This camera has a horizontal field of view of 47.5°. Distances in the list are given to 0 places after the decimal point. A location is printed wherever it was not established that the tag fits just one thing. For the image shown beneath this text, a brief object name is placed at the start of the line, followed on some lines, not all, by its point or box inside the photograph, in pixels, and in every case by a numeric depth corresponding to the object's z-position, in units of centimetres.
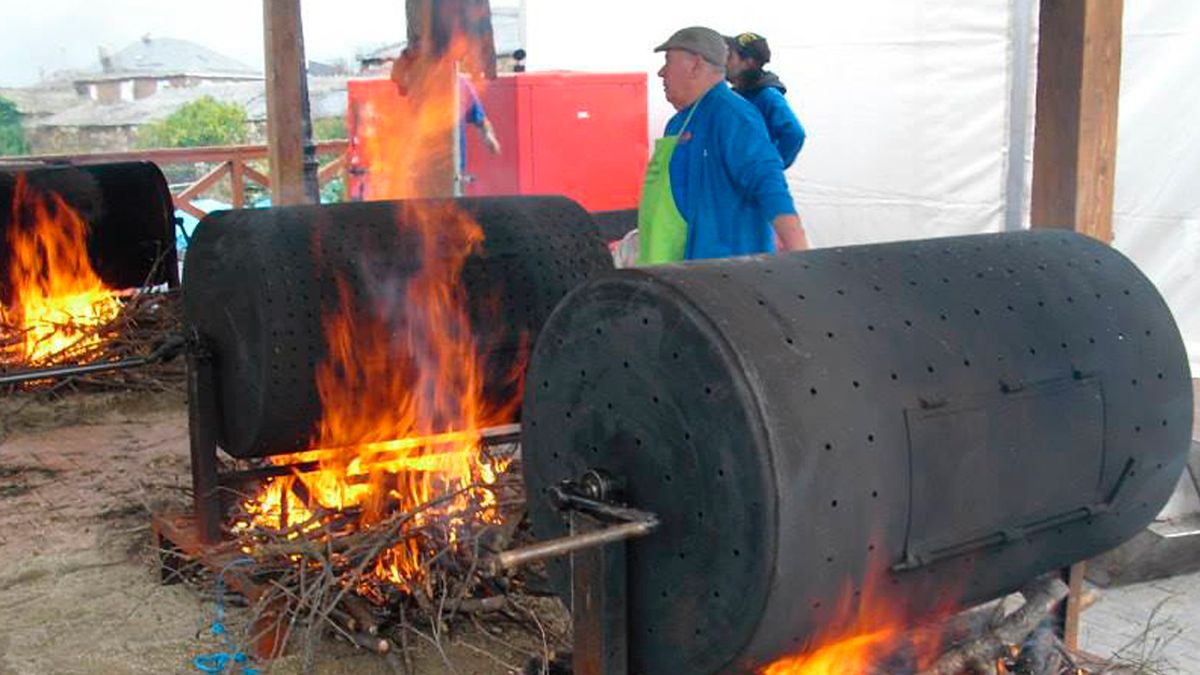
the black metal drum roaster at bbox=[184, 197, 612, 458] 407
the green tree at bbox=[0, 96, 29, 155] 1842
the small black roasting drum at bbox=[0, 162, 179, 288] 706
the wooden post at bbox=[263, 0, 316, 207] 603
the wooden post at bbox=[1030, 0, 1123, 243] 375
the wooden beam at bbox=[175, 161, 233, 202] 1095
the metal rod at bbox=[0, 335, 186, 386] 420
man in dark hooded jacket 623
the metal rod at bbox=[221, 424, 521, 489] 436
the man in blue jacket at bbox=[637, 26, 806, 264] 445
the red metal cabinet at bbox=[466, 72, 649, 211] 1076
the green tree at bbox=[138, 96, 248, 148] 1795
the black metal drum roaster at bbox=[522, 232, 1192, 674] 240
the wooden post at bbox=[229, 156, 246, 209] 1133
